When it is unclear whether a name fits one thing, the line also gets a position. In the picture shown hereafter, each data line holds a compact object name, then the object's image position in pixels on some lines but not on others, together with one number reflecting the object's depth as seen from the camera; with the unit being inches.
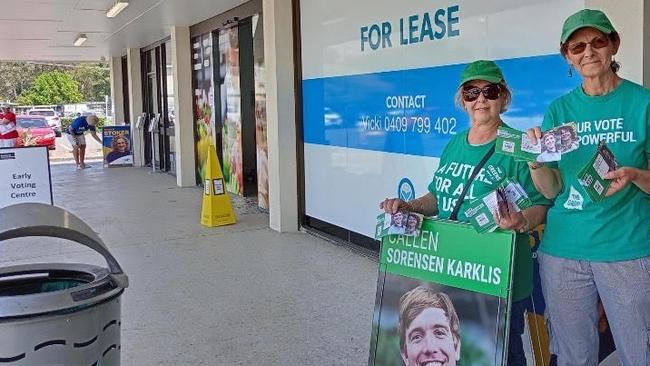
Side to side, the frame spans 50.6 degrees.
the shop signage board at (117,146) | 612.1
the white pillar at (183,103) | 450.6
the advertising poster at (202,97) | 426.6
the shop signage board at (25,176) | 300.4
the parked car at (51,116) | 1339.4
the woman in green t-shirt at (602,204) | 84.4
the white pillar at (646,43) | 118.2
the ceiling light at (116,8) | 349.3
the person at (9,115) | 545.7
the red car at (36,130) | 914.7
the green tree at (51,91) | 1963.6
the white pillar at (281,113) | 276.4
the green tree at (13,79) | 2212.1
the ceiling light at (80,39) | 514.3
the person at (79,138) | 613.9
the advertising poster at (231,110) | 387.5
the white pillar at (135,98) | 606.2
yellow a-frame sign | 301.3
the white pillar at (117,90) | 701.9
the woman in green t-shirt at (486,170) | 93.4
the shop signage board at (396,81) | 157.6
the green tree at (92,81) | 2294.5
